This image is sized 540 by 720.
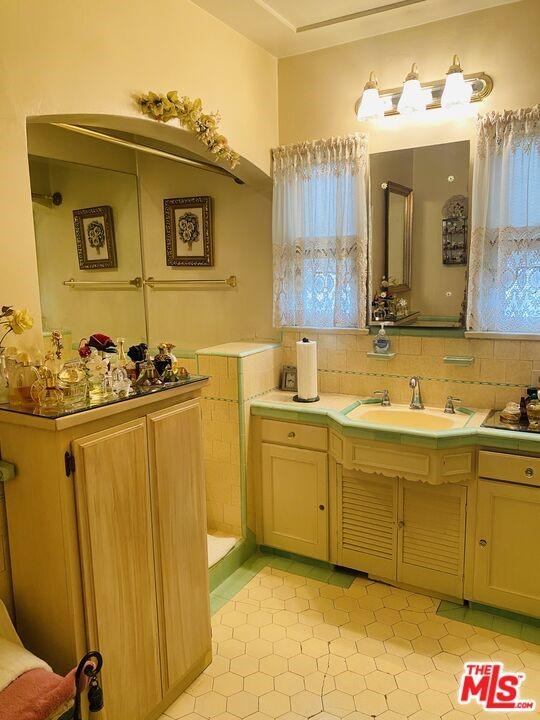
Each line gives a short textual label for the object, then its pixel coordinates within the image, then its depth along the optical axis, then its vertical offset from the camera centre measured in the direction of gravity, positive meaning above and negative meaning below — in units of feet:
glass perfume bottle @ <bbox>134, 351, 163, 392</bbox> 6.16 -1.08
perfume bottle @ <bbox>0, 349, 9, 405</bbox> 5.38 -0.98
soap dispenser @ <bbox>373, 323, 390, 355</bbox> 9.59 -1.14
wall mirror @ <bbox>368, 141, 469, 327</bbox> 8.81 +0.74
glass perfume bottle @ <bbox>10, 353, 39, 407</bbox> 5.32 -0.96
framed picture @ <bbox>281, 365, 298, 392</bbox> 10.43 -1.90
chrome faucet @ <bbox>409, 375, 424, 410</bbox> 9.26 -2.02
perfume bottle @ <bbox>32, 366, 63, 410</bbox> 5.12 -1.00
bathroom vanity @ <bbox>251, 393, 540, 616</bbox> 7.71 -3.46
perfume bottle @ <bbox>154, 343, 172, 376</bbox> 6.47 -0.93
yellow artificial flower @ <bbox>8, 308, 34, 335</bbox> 5.26 -0.34
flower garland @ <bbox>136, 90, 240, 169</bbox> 7.01 +2.33
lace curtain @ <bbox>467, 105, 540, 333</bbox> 8.01 +0.80
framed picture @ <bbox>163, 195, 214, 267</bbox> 10.94 +1.09
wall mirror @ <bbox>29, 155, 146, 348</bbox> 9.45 +0.71
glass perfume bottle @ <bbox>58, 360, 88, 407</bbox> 5.30 -0.99
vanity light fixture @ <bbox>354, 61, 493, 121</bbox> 8.20 +2.95
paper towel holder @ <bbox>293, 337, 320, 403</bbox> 9.62 -2.12
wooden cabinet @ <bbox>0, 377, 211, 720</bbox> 5.12 -2.63
